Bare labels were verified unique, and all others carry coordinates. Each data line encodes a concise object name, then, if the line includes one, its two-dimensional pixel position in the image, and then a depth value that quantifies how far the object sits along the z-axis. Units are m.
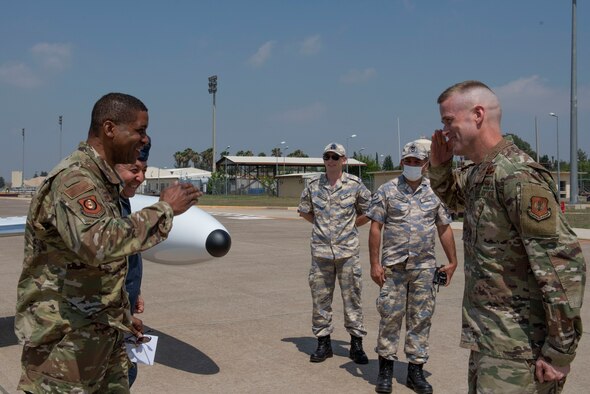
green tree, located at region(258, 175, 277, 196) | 61.34
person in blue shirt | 3.37
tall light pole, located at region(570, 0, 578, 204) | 28.91
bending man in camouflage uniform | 2.18
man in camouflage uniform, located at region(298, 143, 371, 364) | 5.18
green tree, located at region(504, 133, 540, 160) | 88.25
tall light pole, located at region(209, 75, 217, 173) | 69.50
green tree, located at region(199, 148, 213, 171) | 116.49
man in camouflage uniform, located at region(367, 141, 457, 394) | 4.52
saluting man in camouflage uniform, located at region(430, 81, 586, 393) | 2.21
